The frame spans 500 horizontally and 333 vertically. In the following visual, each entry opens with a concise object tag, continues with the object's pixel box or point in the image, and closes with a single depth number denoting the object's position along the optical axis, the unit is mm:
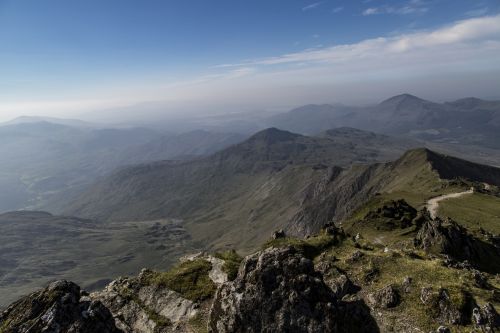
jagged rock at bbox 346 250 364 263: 48031
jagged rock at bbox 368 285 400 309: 36219
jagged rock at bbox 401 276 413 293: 37875
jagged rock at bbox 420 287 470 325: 32500
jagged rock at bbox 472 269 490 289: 40625
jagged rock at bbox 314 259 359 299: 39938
